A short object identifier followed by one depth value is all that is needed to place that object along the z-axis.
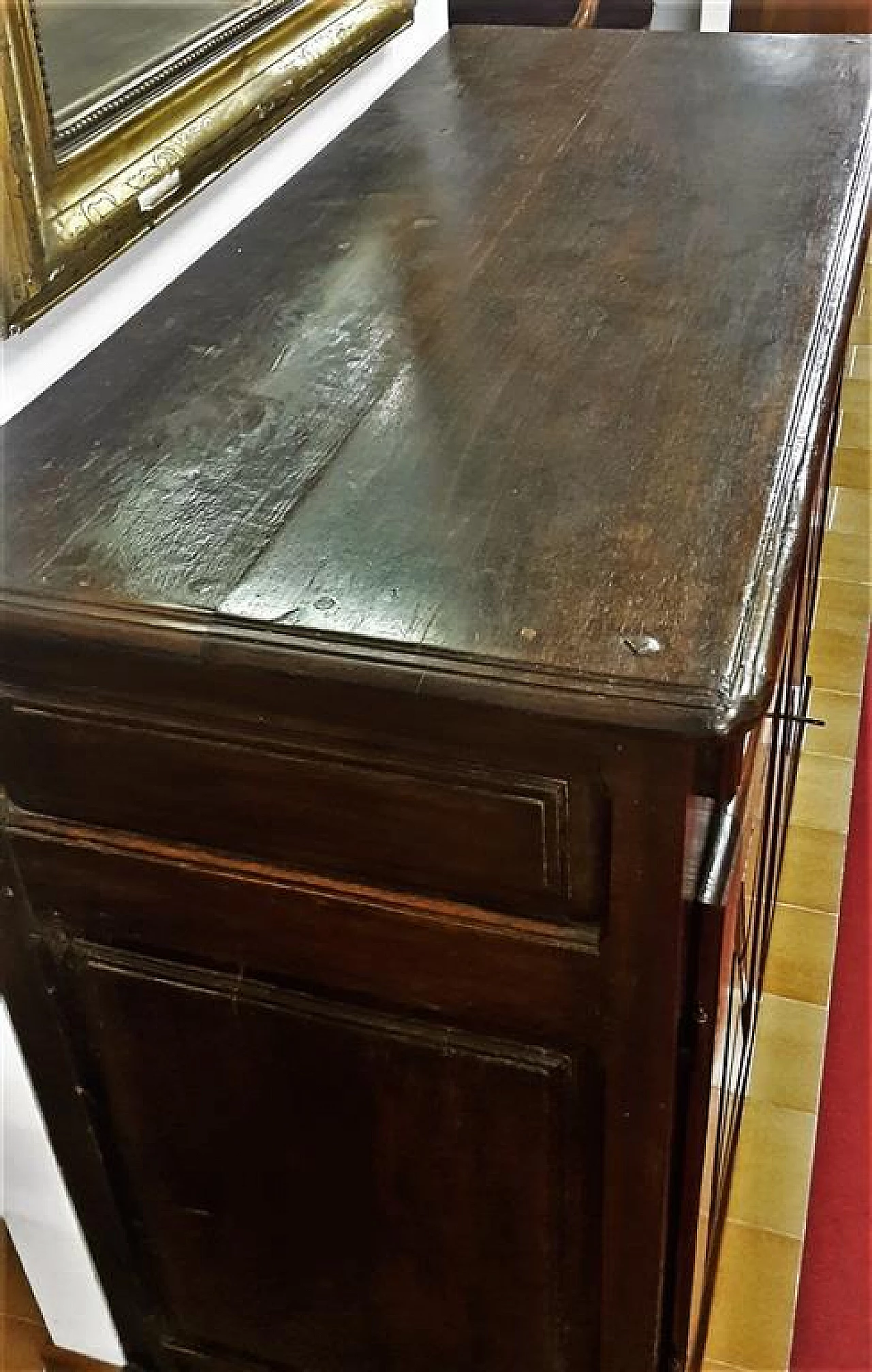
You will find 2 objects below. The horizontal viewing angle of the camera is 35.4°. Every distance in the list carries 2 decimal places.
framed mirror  0.79
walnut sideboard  0.69
